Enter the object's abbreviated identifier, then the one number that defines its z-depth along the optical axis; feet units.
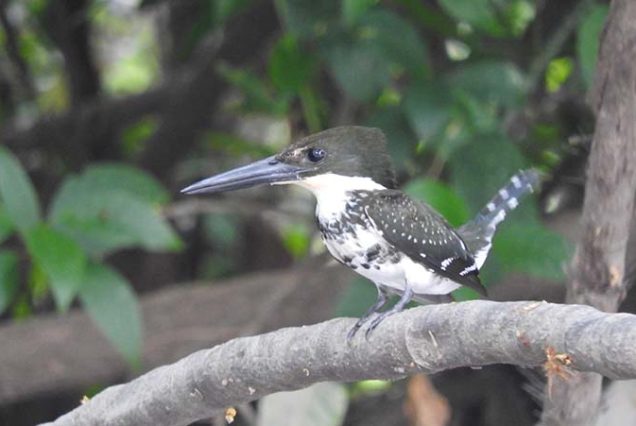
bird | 15.11
